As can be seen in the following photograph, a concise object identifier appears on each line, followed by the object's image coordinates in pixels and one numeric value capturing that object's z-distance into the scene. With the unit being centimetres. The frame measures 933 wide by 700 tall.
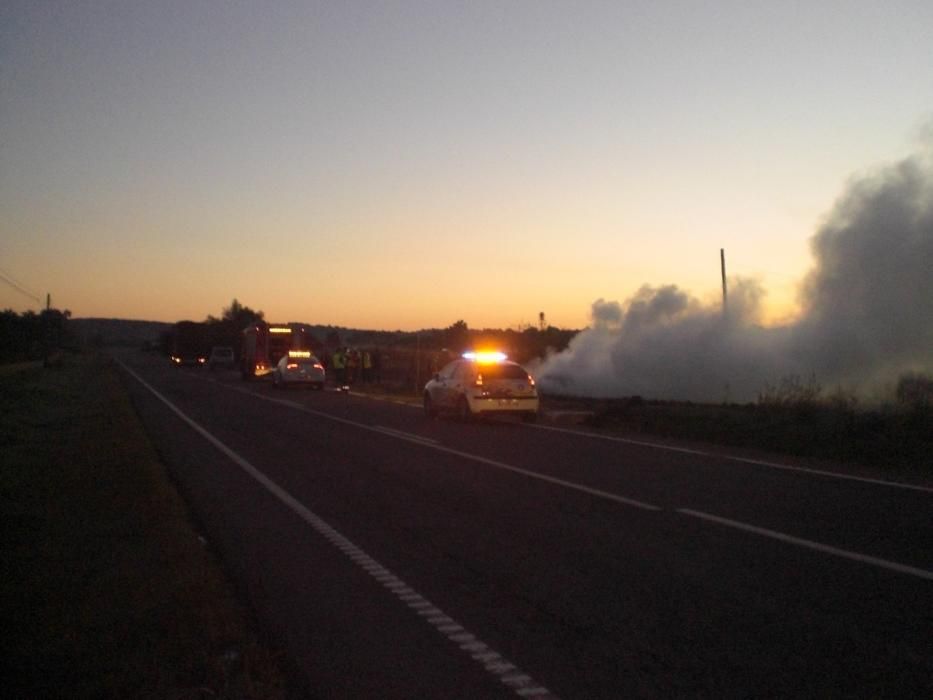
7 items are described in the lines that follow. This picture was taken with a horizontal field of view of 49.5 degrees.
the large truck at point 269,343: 5062
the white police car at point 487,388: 2375
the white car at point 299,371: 4222
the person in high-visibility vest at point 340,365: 4134
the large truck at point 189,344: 9019
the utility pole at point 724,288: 4256
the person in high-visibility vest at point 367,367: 4528
